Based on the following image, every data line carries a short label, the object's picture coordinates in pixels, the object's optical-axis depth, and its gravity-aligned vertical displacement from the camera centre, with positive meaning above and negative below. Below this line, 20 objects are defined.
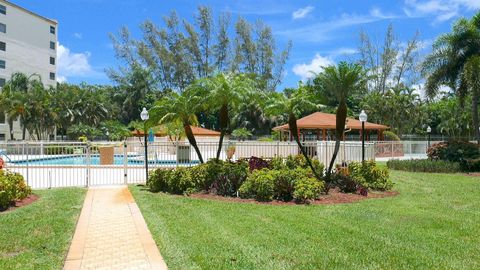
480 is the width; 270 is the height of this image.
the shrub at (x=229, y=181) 12.44 -1.19
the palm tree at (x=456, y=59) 25.03 +4.17
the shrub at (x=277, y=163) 13.84 -0.84
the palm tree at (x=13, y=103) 49.03 +3.59
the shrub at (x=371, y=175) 13.46 -1.14
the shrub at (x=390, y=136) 41.91 -0.03
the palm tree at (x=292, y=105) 12.98 +0.87
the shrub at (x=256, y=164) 13.92 -0.84
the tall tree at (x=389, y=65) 58.25 +8.81
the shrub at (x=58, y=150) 16.53 -0.53
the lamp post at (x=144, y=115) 15.29 +0.70
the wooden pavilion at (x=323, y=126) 34.66 +0.73
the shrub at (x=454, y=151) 21.80 -0.77
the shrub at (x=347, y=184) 12.78 -1.31
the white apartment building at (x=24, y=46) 63.53 +13.18
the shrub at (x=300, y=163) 14.39 -0.87
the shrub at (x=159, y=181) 13.41 -1.27
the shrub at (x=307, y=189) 11.23 -1.29
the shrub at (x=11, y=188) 10.23 -1.18
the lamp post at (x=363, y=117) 16.82 +0.67
